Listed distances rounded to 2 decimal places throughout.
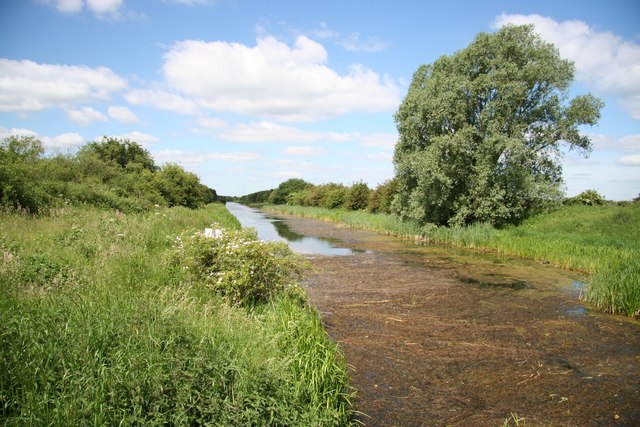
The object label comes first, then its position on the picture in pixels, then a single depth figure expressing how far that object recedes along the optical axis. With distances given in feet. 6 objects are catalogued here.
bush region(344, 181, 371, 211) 152.66
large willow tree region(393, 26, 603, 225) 69.77
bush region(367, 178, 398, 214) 119.65
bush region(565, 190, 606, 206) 84.12
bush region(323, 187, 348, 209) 179.37
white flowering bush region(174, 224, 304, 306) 21.50
